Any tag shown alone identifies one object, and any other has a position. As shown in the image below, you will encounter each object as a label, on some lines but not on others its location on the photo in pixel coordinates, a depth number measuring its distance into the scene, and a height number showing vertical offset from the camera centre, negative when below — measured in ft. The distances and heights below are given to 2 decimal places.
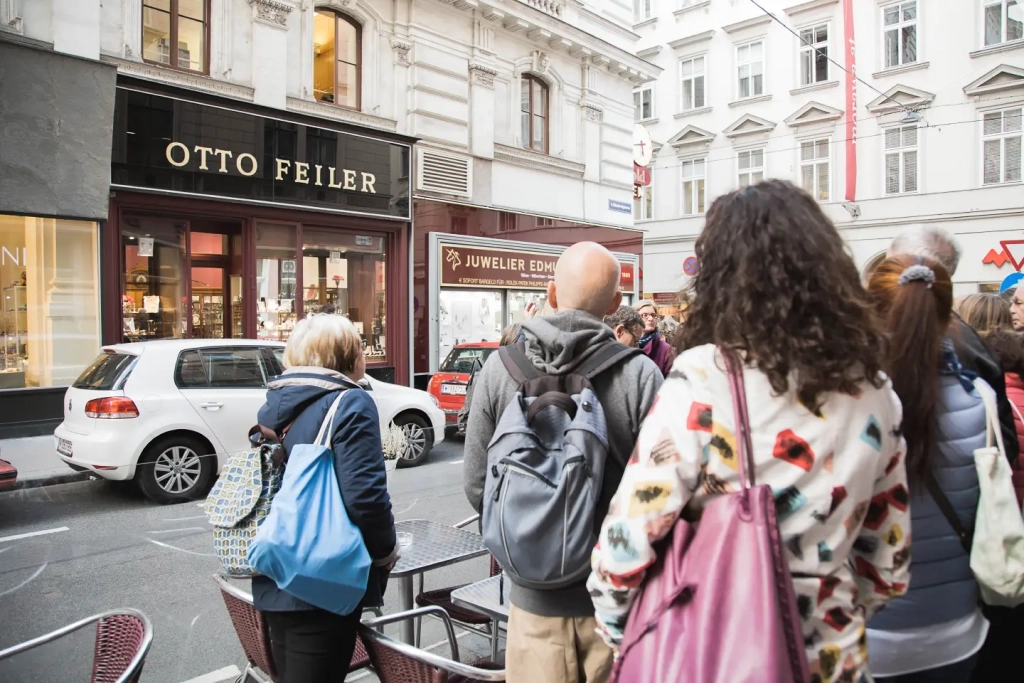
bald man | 6.82 -0.71
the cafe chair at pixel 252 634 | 8.55 -3.53
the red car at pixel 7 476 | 22.00 -4.12
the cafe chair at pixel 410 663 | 7.28 -3.31
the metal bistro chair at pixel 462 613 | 11.72 -4.43
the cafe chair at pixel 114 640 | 7.47 -3.12
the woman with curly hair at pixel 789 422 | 4.78 -0.54
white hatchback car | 24.22 -2.47
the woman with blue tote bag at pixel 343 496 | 8.01 -1.74
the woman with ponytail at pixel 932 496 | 6.36 -1.36
